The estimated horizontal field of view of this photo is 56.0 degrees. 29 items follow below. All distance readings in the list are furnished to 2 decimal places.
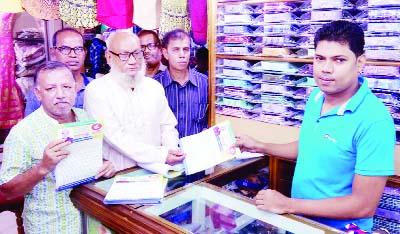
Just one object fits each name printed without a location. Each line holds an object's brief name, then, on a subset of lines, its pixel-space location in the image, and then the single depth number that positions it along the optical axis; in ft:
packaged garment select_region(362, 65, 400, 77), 8.20
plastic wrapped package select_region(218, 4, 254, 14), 10.78
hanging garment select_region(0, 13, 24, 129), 11.18
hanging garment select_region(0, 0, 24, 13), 8.04
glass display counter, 4.78
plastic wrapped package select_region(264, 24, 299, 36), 10.02
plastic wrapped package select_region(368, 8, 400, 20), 8.01
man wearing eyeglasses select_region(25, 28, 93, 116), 8.99
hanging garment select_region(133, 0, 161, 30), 10.61
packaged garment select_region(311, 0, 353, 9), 8.87
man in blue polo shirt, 4.76
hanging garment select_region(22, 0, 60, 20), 8.49
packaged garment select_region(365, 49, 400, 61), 8.14
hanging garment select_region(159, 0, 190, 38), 11.12
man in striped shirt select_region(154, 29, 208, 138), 10.34
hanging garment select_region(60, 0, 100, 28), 9.21
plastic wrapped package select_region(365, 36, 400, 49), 8.10
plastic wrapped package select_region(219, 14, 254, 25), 10.84
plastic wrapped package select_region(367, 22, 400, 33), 8.07
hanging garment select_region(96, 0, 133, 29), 9.73
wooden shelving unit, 10.50
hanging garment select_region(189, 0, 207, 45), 11.70
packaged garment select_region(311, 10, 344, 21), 8.98
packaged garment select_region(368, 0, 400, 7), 7.93
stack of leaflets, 5.27
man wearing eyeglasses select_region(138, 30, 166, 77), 11.18
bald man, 7.67
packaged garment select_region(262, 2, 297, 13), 9.93
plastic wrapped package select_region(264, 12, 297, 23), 9.97
